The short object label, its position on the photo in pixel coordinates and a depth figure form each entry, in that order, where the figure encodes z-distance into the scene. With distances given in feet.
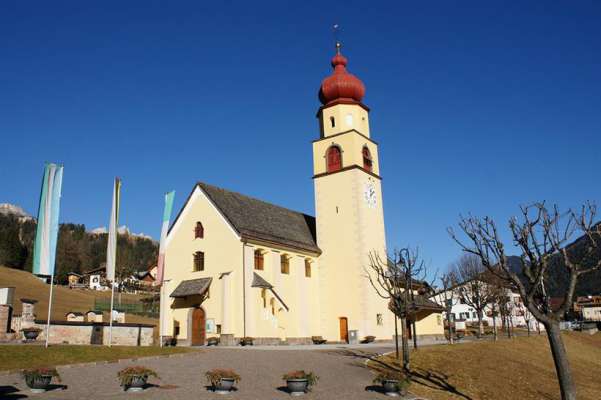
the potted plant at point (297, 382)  50.03
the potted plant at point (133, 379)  47.44
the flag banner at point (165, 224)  110.83
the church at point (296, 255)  111.45
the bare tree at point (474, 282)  154.71
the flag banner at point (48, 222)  77.25
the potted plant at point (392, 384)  53.93
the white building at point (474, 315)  290.07
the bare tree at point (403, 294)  72.69
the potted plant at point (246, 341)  104.07
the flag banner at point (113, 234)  87.25
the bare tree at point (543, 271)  48.93
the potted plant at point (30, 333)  83.73
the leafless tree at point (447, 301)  114.46
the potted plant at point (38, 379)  45.62
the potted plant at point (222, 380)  48.36
